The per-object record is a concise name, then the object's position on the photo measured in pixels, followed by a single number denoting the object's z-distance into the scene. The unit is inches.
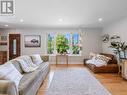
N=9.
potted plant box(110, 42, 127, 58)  122.4
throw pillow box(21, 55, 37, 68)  103.0
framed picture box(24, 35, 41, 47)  195.7
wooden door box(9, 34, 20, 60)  198.0
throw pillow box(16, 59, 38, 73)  90.9
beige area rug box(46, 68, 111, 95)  80.3
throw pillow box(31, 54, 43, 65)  121.1
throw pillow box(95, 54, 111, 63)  144.7
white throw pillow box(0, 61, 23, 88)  53.4
